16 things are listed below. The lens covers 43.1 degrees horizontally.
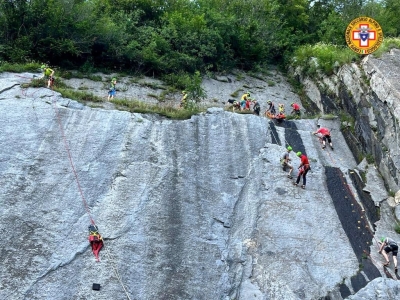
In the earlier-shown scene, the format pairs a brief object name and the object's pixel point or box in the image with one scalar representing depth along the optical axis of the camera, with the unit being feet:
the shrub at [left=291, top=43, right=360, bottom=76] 80.79
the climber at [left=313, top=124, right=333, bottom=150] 67.45
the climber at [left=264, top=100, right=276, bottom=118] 75.66
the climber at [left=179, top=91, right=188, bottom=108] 72.67
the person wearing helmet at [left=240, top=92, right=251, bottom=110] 73.72
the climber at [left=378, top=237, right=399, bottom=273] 48.03
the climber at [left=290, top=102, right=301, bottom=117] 78.28
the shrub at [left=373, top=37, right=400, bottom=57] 75.00
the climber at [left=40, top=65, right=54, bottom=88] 67.56
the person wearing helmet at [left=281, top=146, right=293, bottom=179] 59.18
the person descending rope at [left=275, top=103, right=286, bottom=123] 71.77
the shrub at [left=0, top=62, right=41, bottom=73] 71.67
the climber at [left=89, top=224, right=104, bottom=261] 45.10
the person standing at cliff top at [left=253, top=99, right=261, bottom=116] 73.60
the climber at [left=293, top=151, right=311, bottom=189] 56.70
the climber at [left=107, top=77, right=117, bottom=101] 71.51
